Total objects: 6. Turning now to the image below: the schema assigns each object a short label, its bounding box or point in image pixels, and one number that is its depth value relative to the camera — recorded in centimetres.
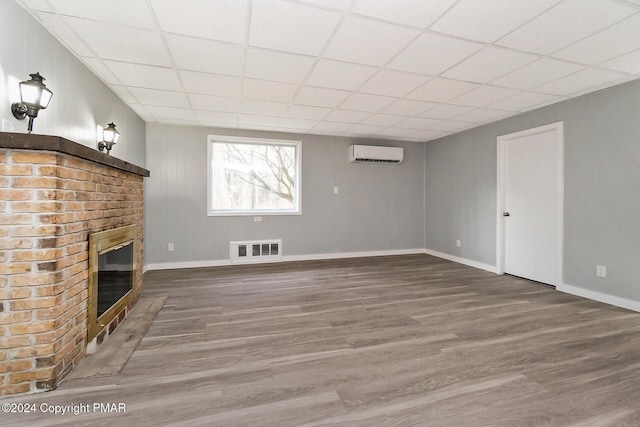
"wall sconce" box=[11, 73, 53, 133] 176
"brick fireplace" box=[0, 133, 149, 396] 158
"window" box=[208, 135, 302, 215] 499
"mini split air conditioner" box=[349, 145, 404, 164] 544
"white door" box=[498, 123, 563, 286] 369
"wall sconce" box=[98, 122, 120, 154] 304
